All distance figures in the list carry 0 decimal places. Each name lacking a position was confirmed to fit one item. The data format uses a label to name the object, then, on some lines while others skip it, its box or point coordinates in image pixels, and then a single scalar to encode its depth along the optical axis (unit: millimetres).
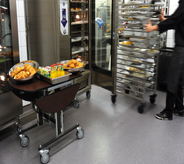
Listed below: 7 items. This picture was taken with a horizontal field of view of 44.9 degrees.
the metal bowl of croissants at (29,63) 2555
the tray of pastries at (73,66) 2640
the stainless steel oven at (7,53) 2647
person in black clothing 2930
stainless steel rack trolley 3439
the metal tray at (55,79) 2330
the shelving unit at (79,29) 3908
